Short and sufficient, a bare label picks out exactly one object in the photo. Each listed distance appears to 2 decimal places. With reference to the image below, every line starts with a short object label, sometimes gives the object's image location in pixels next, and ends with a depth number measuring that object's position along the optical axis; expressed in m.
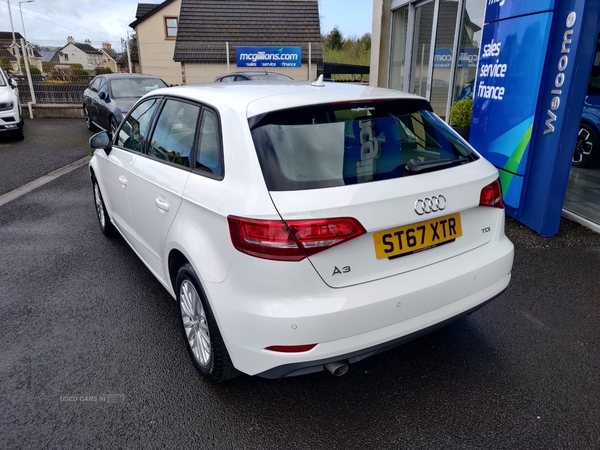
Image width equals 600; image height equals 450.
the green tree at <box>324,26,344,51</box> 49.84
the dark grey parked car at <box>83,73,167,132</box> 10.89
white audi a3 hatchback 2.12
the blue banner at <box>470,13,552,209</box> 4.76
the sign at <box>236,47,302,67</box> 23.34
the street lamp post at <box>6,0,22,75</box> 16.09
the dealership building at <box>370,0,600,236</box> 4.47
